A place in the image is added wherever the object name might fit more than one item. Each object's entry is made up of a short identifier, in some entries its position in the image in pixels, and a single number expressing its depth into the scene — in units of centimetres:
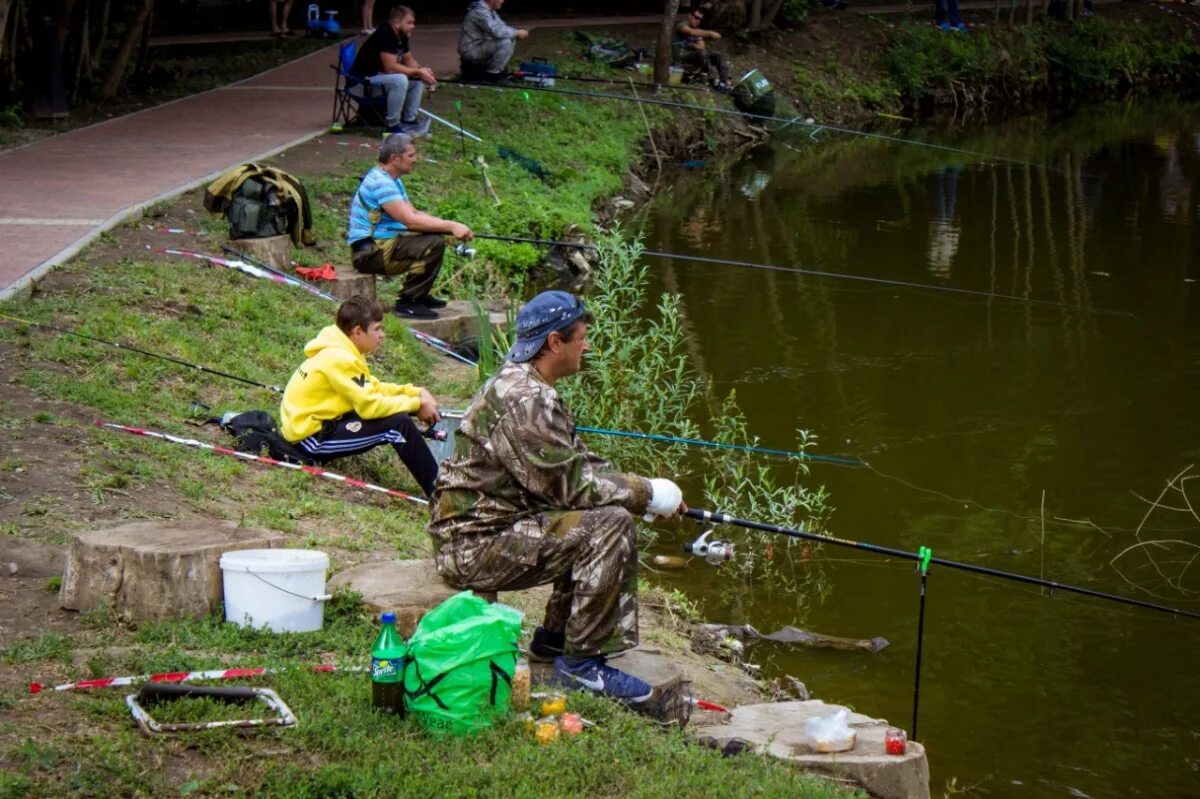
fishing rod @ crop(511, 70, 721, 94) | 1755
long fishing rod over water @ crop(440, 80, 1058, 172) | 1616
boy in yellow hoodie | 754
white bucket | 529
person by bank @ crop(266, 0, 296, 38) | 2312
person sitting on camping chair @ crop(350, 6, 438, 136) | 1517
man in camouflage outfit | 507
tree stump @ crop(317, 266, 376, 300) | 1102
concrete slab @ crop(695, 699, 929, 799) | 498
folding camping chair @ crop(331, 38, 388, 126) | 1553
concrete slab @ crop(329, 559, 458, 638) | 534
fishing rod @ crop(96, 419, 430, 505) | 754
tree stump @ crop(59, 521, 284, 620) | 534
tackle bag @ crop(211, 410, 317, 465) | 775
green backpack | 1126
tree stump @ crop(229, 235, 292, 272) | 1111
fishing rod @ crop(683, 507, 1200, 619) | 546
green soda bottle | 466
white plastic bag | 503
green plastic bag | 463
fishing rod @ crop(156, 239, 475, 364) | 1070
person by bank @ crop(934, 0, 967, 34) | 2881
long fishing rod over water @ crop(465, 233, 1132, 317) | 1328
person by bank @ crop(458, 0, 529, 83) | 1692
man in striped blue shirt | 1047
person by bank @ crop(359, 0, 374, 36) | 2364
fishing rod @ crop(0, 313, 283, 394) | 855
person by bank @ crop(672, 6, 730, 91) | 2250
